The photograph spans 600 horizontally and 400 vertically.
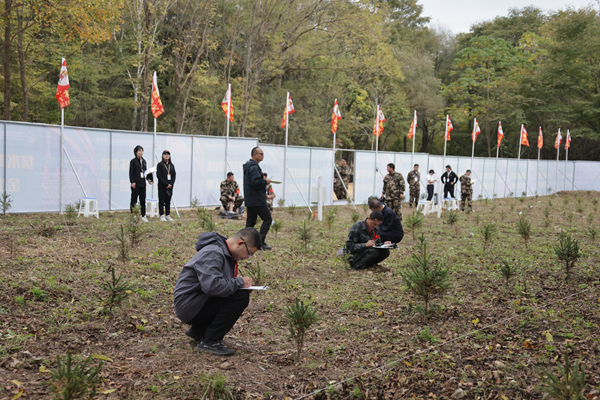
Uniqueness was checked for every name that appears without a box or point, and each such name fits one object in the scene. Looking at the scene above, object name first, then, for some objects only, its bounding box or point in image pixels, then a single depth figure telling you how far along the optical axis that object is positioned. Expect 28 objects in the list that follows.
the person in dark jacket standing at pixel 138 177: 11.87
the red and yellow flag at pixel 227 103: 15.48
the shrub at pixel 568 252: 6.67
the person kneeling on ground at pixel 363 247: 7.71
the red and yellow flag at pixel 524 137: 29.30
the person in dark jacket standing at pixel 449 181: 18.94
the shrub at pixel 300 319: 4.25
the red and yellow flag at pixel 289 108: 16.57
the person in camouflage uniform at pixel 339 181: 21.75
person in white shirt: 20.54
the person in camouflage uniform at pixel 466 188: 18.80
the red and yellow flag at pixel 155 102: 14.20
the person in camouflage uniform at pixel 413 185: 21.02
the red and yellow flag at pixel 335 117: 17.45
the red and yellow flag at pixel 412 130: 21.15
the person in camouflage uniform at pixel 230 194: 14.45
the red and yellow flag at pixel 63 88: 12.41
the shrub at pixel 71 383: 2.91
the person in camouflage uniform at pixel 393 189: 13.99
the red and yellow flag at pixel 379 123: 19.64
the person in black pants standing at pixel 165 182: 12.42
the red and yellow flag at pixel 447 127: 23.52
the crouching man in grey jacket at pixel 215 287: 3.99
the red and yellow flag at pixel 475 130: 25.44
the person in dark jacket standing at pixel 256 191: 8.79
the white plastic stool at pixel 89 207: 12.84
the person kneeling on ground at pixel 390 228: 7.96
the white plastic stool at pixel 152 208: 13.55
